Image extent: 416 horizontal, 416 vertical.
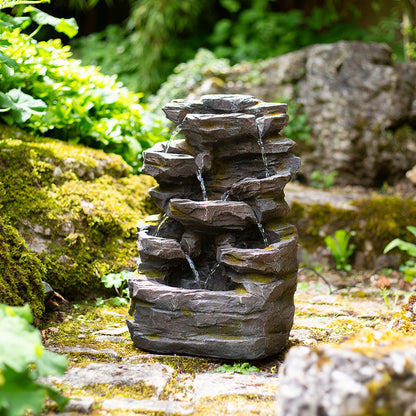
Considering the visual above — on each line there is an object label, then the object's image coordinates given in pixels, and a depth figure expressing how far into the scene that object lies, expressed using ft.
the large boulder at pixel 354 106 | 24.52
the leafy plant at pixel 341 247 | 18.49
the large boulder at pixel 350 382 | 5.74
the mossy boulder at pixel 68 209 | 13.43
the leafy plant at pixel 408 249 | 16.28
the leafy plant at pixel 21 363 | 5.94
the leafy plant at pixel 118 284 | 13.75
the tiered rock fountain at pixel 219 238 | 10.12
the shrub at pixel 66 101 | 14.99
